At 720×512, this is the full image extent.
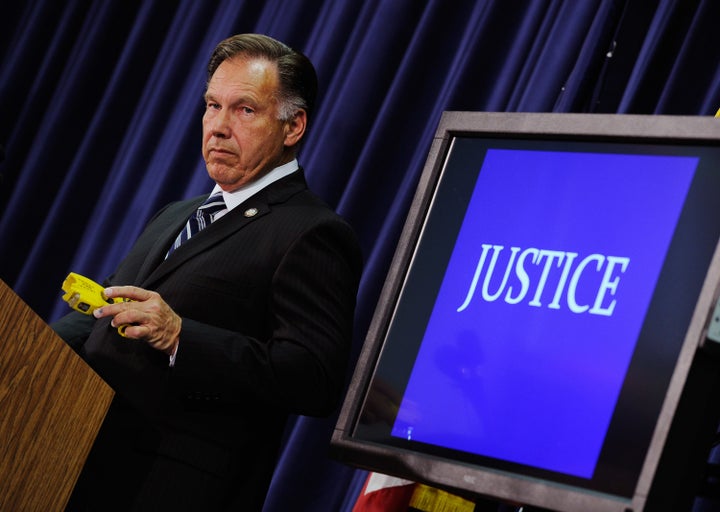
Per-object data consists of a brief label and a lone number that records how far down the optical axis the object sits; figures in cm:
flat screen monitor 445
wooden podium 465
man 487
